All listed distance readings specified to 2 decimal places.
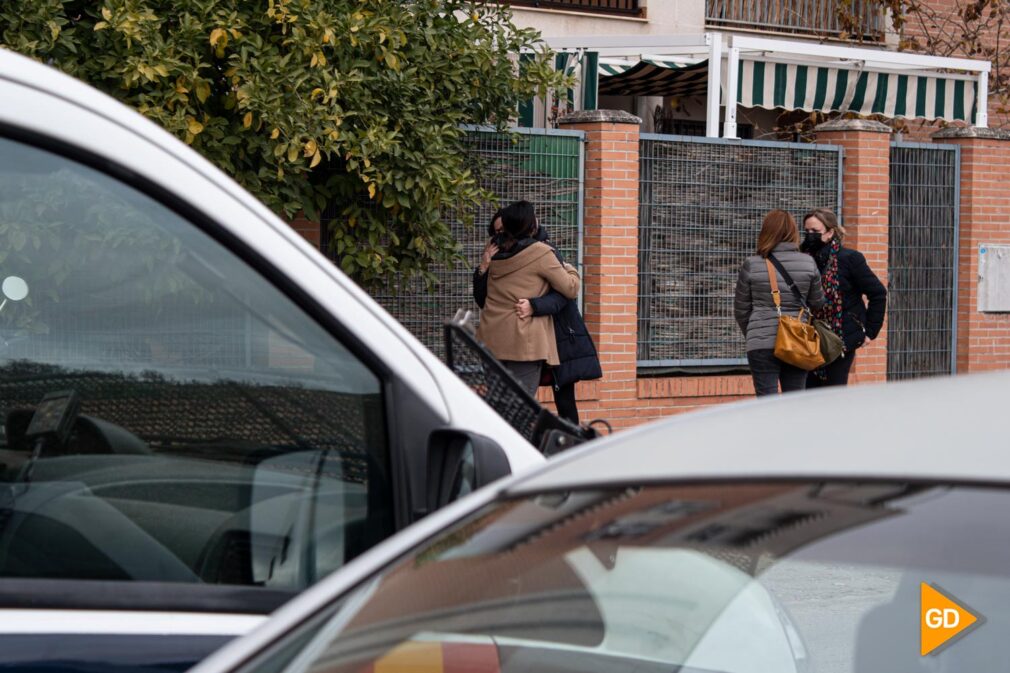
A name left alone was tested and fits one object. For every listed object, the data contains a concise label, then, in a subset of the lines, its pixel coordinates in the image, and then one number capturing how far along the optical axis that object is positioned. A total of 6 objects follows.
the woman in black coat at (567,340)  18.05
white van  4.16
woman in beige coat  17.67
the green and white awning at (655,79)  27.70
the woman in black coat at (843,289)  20.75
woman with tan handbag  19.00
